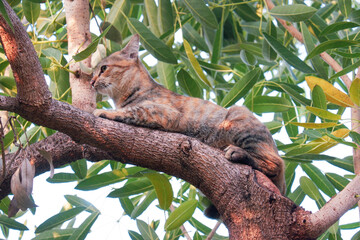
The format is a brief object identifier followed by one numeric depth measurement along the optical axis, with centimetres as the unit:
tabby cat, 648
